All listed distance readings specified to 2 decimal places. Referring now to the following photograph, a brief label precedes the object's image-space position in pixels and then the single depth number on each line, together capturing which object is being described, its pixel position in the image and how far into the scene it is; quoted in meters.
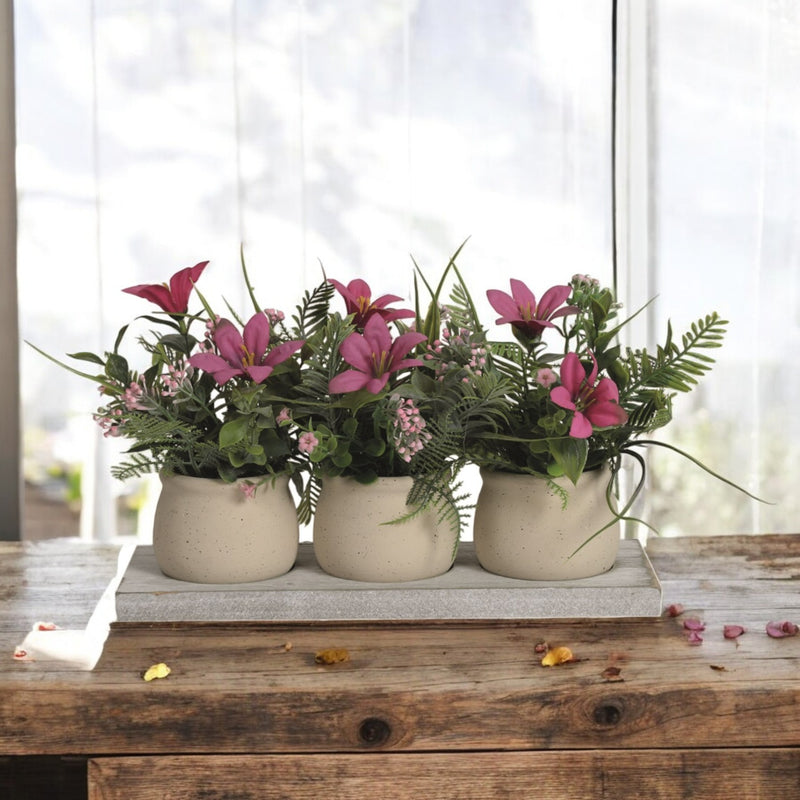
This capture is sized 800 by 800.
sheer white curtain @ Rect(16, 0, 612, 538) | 2.23
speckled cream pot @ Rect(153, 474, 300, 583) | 1.53
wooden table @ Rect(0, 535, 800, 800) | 1.42
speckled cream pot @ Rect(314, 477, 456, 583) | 1.53
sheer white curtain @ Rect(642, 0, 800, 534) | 2.29
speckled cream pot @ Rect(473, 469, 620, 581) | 1.53
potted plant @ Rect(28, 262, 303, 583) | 1.50
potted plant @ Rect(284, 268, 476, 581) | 1.50
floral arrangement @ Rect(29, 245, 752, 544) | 1.49
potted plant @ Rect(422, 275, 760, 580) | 1.53
